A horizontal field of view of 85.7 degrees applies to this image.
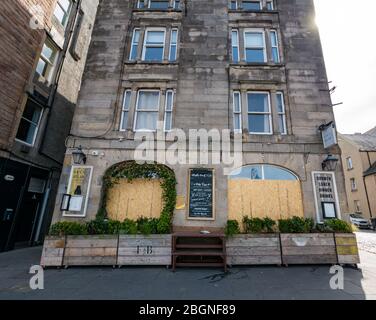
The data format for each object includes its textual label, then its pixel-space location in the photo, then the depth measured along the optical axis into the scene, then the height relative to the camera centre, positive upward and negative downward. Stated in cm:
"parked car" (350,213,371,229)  2156 +52
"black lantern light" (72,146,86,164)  833 +237
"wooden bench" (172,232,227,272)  657 -101
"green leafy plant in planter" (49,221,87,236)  714 -49
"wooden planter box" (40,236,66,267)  685 -124
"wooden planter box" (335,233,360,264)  703 -73
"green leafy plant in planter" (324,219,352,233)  740 +2
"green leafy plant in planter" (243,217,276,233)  762 -7
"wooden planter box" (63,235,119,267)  689 -115
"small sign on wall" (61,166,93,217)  809 +89
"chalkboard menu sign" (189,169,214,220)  825 +108
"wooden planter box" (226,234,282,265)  696 -89
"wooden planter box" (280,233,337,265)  701 -78
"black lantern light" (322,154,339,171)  823 +250
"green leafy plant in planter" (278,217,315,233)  736 -2
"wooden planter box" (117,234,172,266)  689 -106
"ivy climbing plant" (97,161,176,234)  819 +170
